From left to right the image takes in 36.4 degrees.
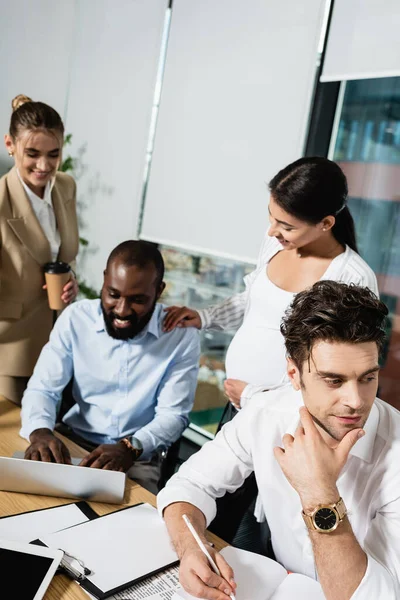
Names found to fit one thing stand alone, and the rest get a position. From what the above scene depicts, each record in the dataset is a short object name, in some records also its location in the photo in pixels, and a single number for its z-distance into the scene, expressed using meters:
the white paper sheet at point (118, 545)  1.13
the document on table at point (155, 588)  1.08
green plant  4.43
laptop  1.34
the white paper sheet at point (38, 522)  1.21
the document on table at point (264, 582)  1.11
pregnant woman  1.90
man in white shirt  1.09
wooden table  1.09
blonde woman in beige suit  2.31
